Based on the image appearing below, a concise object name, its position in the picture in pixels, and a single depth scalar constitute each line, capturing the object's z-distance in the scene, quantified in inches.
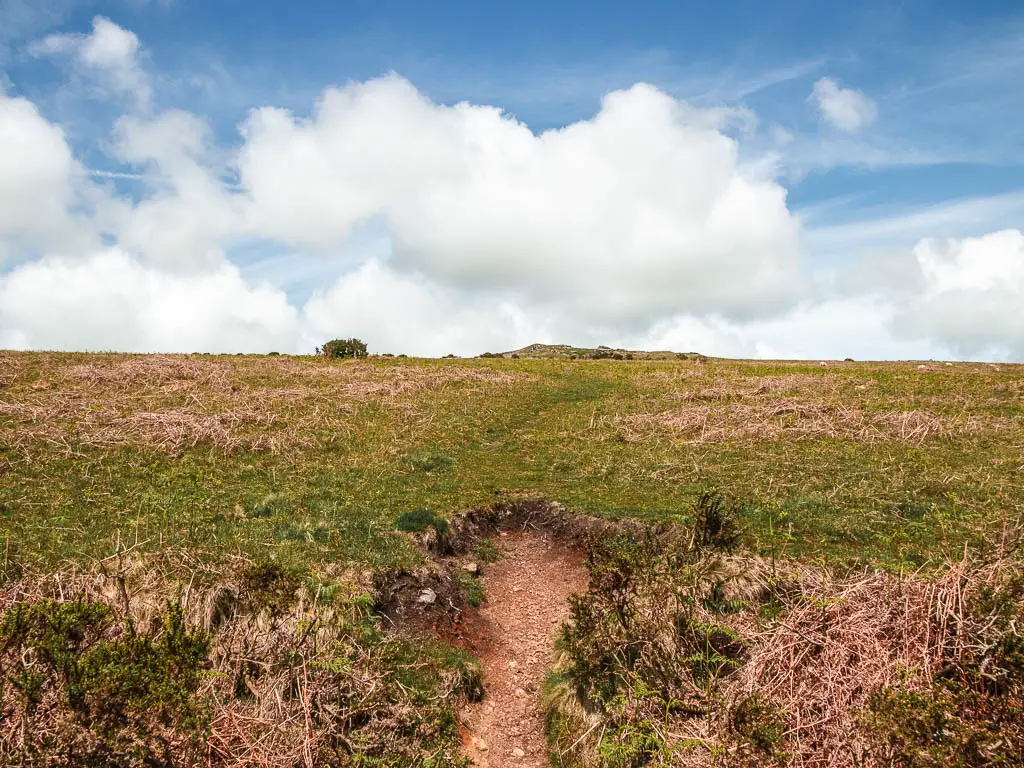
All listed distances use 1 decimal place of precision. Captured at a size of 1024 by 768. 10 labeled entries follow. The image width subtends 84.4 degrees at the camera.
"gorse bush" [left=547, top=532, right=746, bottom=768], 285.9
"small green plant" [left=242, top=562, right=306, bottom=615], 347.6
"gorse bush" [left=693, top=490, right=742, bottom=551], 433.4
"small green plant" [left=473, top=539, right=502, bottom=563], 546.6
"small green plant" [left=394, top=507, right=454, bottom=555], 525.0
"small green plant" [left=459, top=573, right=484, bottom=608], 470.0
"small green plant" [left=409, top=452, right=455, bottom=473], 756.0
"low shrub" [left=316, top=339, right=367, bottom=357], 1921.4
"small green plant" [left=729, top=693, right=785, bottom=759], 239.9
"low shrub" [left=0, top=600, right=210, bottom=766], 244.4
